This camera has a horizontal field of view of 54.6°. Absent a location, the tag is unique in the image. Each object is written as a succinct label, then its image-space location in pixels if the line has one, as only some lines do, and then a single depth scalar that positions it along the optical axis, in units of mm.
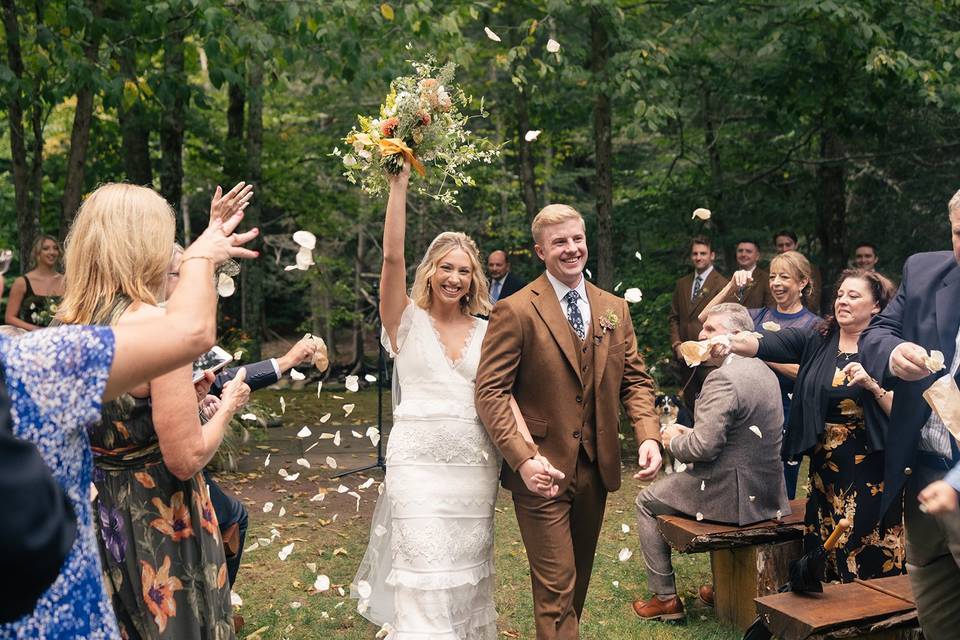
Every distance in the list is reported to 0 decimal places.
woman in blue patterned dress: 1773
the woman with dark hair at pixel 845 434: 4879
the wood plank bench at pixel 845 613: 3984
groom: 4301
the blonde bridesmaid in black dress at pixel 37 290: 9820
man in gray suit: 5496
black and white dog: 8953
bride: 4523
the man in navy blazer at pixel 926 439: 3463
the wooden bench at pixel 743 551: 5430
